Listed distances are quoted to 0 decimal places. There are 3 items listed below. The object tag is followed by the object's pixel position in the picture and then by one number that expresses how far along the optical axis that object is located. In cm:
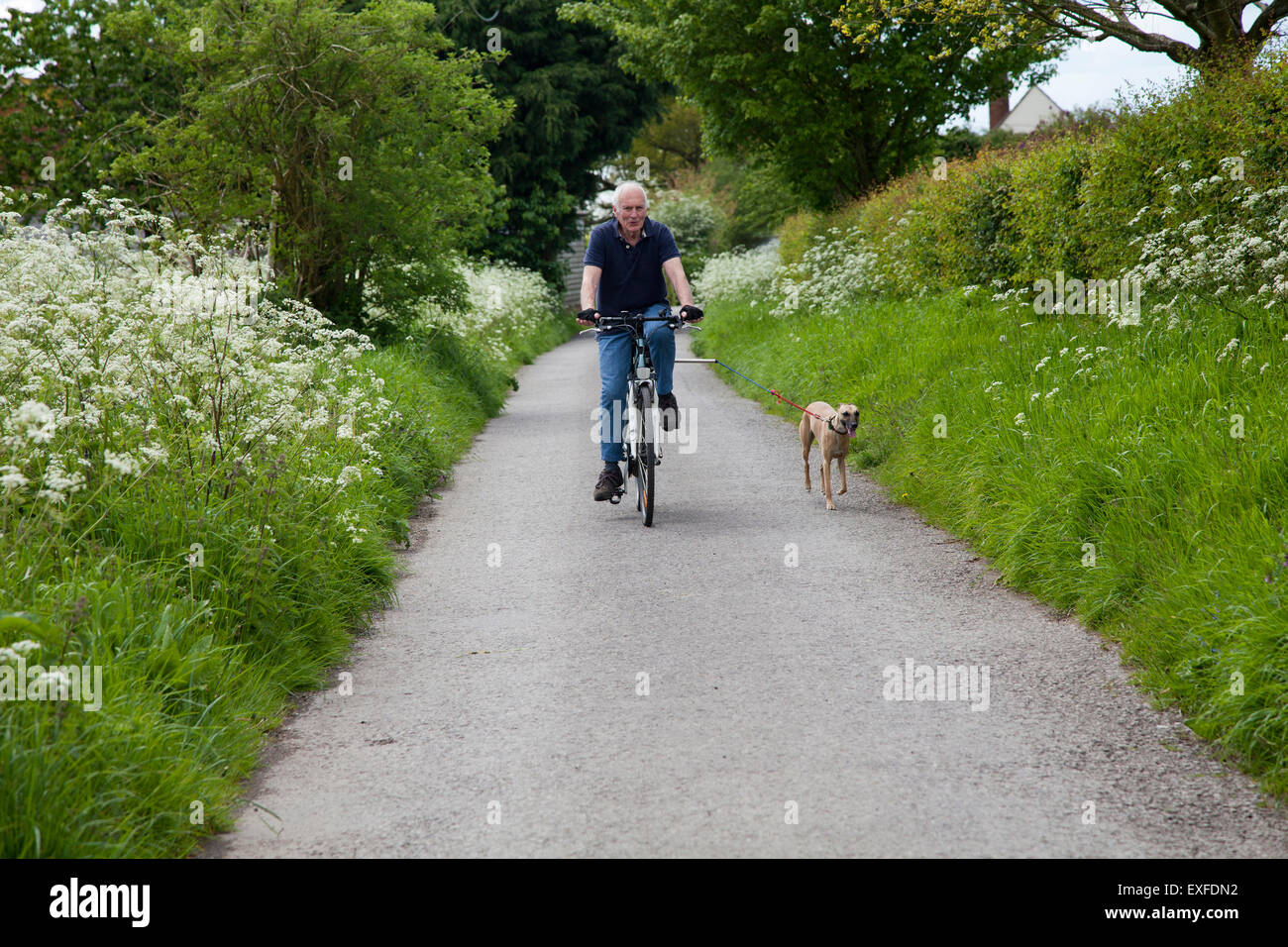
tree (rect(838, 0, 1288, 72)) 1372
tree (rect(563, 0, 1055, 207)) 2258
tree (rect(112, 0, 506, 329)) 1270
